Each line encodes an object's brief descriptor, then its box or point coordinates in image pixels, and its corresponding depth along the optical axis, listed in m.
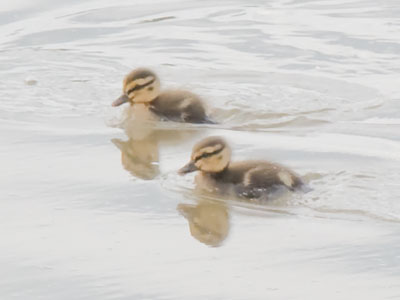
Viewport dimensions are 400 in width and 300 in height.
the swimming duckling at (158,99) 13.45
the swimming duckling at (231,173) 10.76
